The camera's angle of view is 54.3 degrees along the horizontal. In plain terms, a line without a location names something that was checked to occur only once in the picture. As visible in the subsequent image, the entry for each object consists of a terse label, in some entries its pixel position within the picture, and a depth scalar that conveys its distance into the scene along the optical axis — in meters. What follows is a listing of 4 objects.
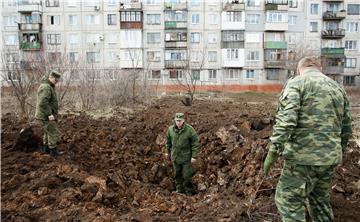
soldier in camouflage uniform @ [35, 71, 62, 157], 7.13
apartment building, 39.19
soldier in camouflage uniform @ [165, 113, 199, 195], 6.85
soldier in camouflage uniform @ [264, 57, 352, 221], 3.45
